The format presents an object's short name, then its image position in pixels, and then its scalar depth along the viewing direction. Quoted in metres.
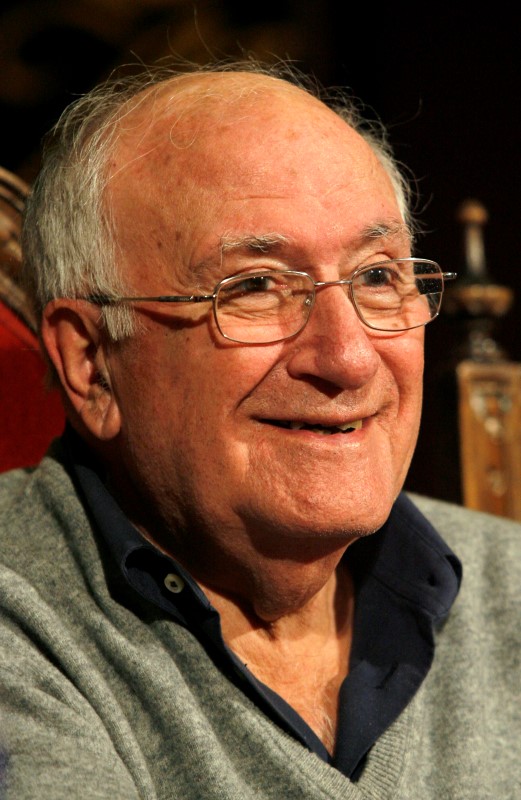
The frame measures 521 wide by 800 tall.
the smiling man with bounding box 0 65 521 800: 2.10
